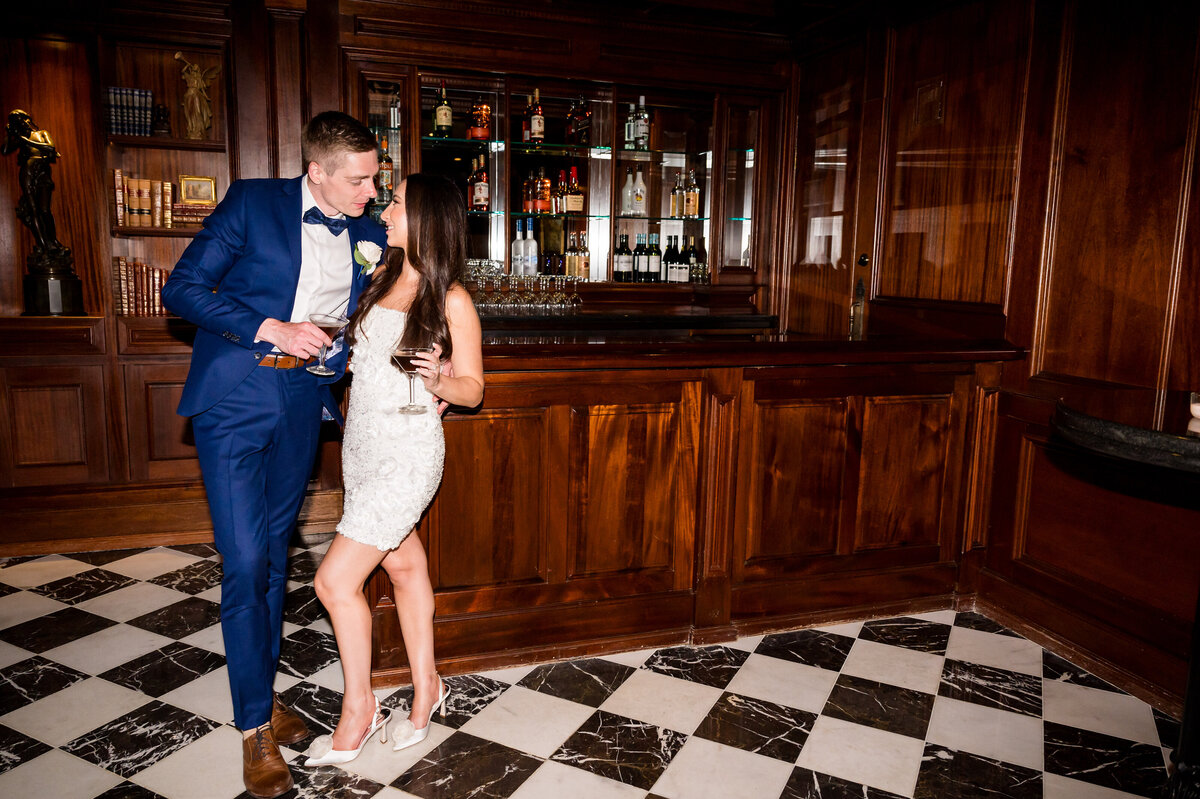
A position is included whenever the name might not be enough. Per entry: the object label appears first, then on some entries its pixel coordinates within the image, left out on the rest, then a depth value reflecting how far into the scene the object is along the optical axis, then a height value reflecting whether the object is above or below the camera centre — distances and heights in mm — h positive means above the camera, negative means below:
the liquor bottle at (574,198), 5316 +511
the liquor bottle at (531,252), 5332 +151
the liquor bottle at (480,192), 5113 +517
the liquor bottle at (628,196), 5559 +559
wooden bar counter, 2846 -824
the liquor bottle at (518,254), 5305 +136
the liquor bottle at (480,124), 5031 +936
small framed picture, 4656 +442
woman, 2105 -336
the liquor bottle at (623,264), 5484 +88
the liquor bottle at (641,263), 5582 +101
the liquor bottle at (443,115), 4887 +957
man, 2141 -214
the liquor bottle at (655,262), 5613 +109
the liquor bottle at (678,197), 5594 +564
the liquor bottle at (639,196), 5555 +557
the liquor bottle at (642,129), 5387 +996
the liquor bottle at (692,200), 5531 +539
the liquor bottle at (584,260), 5430 +105
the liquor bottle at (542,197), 5273 +511
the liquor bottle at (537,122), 5113 +967
